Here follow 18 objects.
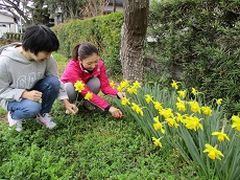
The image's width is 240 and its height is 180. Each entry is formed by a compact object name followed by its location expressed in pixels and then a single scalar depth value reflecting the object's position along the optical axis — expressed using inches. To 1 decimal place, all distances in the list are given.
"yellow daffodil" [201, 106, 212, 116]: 51.6
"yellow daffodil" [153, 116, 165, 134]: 48.3
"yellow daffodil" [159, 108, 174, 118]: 49.4
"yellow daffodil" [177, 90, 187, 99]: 61.1
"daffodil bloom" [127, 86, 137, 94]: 67.9
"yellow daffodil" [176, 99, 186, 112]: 52.6
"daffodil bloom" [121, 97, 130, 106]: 64.5
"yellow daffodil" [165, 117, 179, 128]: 48.4
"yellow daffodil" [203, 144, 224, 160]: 39.1
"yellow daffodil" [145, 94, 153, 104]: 60.2
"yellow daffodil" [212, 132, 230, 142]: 40.8
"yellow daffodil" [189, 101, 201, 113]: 51.3
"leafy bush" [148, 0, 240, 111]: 86.6
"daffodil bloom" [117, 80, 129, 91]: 71.8
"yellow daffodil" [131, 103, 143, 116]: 57.3
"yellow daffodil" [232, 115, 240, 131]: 42.0
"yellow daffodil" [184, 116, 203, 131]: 44.9
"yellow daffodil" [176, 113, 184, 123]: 48.1
